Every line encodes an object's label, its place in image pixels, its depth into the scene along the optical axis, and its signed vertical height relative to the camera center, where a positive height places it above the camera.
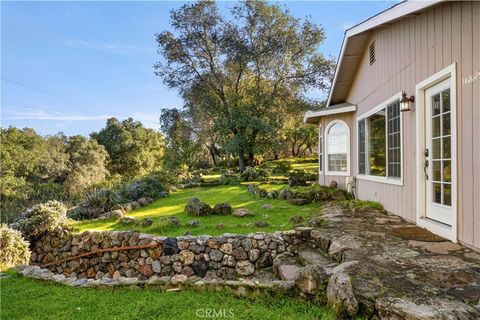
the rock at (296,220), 6.26 -1.44
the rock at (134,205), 9.80 -1.60
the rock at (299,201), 8.53 -1.41
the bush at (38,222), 7.02 -1.51
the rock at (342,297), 2.64 -1.36
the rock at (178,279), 3.84 -1.65
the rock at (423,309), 2.20 -1.26
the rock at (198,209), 7.83 -1.42
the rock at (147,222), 7.12 -1.60
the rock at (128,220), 7.55 -1.64
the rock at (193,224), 6.74 -1.58
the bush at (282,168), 18.27 -0.84
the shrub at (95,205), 9.18 -1.54
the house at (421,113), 3.63 +0.68
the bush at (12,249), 5.75 -1.84
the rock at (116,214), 8.26 -1.61
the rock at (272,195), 10.04 -1.40
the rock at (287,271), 4.22 -1.81
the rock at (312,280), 3.10 -1.39
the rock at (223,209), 7.83 -1.44
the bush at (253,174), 16.14 -1.07
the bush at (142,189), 10.83 -1.26
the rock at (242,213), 7.38 -1.48
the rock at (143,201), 10.42 -1.58
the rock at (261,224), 6.29 -1.51
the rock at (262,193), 10.38 -1.38
